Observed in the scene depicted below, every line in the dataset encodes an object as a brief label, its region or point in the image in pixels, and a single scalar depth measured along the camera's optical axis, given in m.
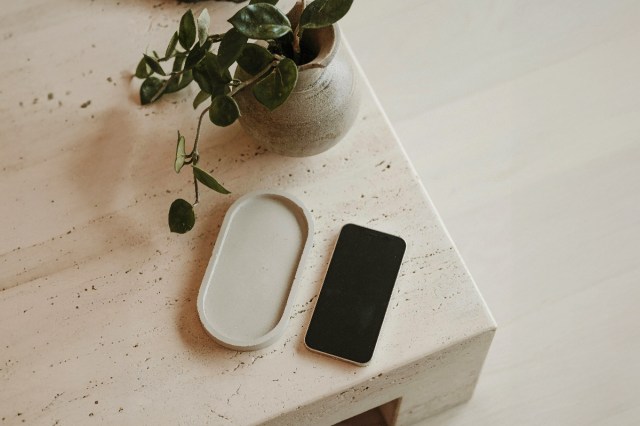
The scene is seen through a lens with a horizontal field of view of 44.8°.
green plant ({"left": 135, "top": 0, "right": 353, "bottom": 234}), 0.81
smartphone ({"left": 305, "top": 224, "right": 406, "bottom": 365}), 0.87
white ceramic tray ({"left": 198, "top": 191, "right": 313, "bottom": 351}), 0.88
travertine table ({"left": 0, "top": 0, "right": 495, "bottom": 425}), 0.87
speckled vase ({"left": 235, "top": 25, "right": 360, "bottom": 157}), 0.86
